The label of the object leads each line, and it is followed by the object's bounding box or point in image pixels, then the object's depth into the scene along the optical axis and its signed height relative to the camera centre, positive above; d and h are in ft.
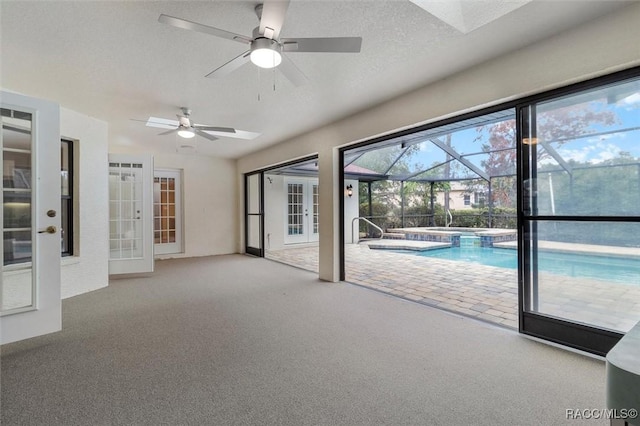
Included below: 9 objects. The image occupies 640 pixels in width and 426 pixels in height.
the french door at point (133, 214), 16.99 +0.08
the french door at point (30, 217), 8.47 -0.02
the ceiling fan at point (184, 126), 13.16 +4.09
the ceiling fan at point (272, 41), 5.65 +3.70
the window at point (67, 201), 13.88 +0.70
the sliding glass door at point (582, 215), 7.27 -0.12
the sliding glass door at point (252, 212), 25.64 +0.17
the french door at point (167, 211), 23.43 +0.30
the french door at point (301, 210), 30.04 +0.36
